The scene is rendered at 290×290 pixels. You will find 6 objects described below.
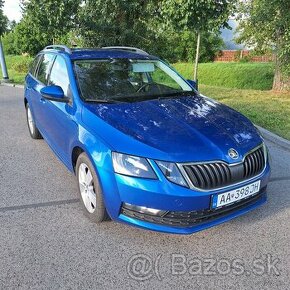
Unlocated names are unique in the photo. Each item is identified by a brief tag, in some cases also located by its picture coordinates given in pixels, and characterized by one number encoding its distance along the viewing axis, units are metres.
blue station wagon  2.77
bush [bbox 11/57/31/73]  24.08
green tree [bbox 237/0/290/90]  9.12
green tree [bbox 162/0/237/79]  8.03
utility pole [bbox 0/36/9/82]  15.52
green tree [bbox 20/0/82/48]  11.75
